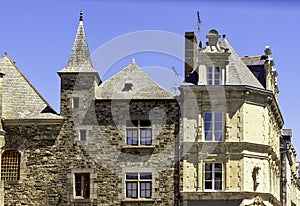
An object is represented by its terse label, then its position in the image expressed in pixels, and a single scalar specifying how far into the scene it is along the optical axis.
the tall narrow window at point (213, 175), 37.56
